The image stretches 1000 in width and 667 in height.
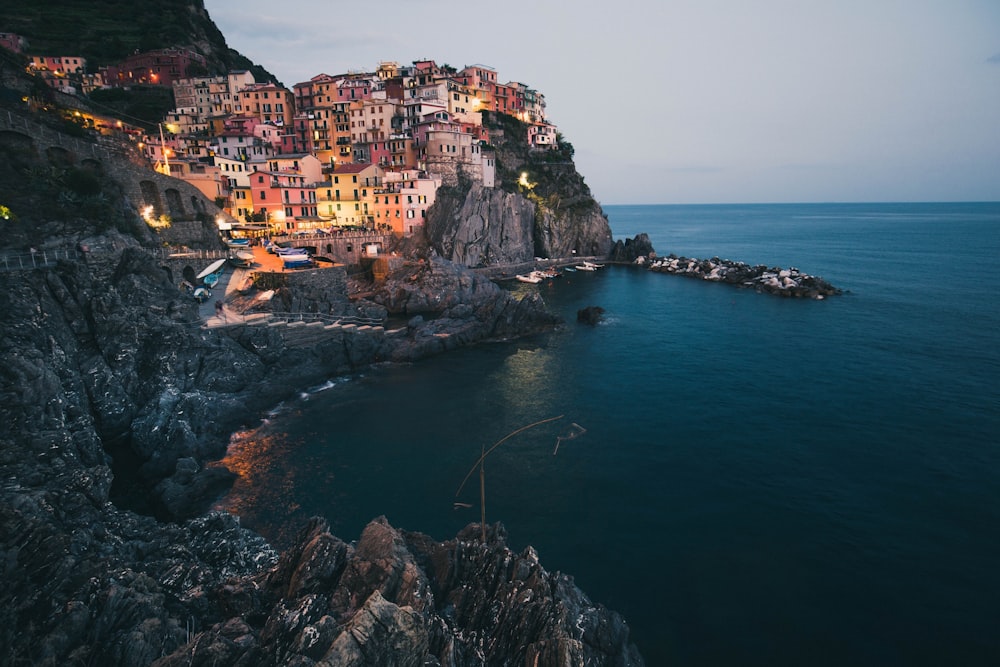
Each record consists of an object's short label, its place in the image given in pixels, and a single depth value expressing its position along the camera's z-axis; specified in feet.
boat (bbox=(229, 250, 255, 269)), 174.70
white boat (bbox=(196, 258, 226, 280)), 153.16
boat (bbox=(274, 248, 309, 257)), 179.50
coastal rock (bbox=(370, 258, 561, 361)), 163.43
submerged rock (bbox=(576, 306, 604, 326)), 201.61
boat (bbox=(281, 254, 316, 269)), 172.11
